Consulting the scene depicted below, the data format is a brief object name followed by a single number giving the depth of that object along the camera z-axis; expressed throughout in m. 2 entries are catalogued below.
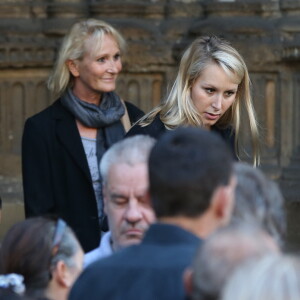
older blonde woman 10.83
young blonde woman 10.06
